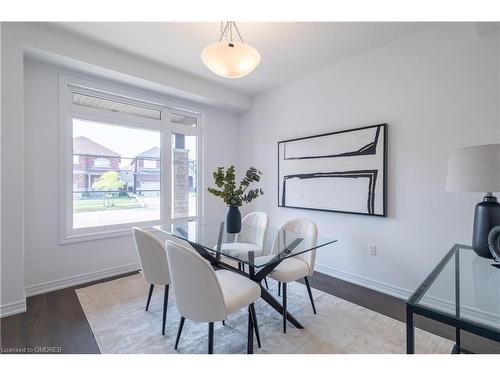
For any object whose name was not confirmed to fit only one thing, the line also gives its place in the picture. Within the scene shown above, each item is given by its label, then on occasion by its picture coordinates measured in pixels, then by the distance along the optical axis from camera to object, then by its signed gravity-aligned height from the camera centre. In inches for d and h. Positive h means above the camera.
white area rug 66.3 -45.2
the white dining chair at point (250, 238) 70.4 -19.0
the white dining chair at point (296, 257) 76.1 -25.6
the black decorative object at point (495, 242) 53.1 -12.4
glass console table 35.1 -19.5
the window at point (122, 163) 110.0 +10.1
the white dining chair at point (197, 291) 53.1 -24.4
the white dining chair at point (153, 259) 72.7 -23.2
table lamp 54.9 +1.5
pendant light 65.6 +35.2
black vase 89.8 -13.6
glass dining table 65.4 -19.0
